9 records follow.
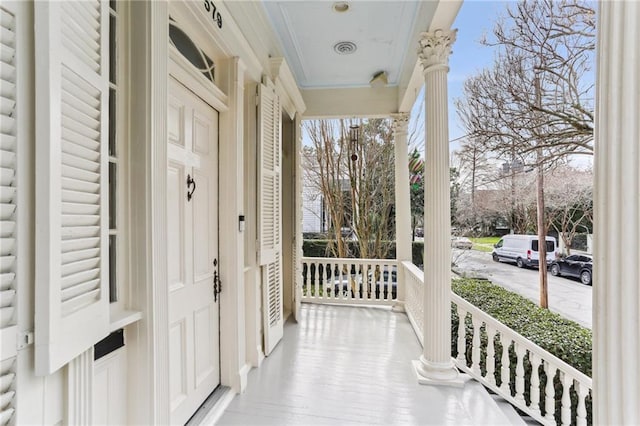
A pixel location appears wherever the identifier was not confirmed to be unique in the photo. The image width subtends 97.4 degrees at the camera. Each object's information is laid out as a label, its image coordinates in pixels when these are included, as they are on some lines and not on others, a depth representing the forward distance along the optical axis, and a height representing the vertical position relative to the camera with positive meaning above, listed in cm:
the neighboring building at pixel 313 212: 659 -2
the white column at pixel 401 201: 423 +15
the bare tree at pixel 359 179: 611 +71
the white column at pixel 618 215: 67 -1
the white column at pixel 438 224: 237 -11
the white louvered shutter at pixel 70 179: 73 +9
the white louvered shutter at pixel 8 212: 67 +0
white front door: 163 -25
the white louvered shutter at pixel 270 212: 263 -1
